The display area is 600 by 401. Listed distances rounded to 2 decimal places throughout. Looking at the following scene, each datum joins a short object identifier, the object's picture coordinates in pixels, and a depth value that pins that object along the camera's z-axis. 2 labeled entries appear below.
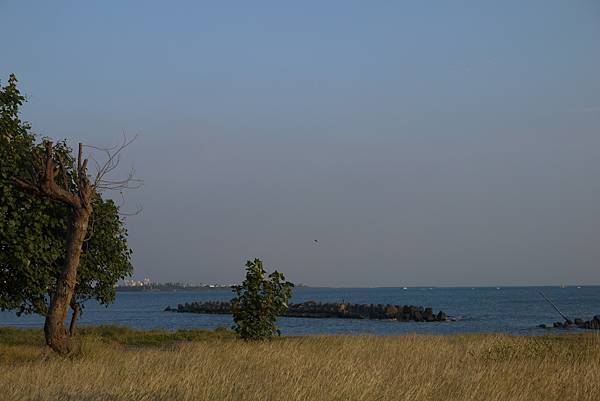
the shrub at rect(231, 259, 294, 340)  25.94
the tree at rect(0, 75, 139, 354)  17.36
